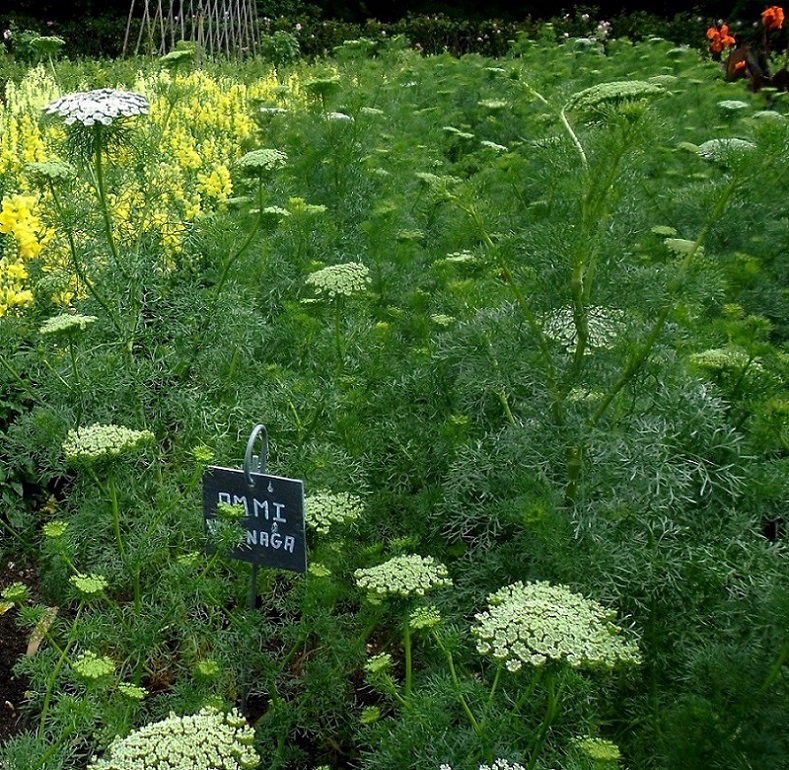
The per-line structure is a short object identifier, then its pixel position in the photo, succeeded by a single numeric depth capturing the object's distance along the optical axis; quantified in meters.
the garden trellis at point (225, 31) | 11.16
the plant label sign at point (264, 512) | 2.06
